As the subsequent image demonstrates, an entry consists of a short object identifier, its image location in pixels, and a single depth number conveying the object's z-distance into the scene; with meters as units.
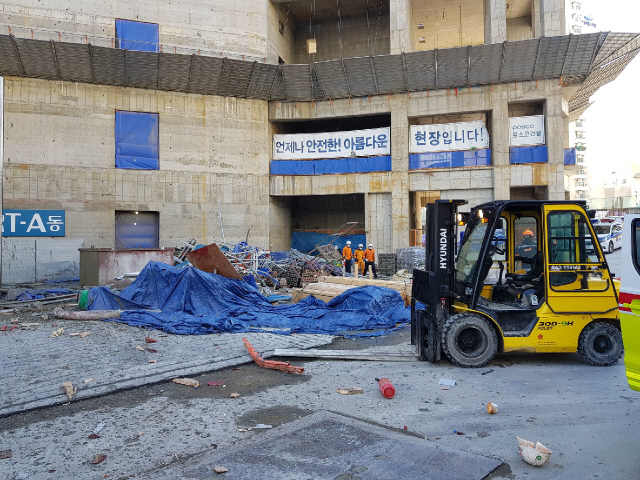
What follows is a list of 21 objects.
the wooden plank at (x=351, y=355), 7.60
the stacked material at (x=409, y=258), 22.97
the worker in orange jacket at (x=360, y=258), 21.14
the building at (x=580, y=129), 97.31
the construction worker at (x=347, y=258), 20.92
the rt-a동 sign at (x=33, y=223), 22.19
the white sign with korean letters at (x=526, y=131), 24.52
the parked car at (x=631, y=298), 3.98
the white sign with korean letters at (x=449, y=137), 25.00
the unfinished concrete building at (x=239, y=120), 22.64
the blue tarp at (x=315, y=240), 27.84
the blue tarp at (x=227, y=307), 10.40
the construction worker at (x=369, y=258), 20.91
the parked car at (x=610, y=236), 25.66
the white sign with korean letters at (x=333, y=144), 26.23
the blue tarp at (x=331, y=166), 26.06
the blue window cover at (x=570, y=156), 24.53
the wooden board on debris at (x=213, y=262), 12.91
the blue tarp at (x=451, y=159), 24.89
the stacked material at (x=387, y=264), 25.22
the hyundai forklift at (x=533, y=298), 7.01
